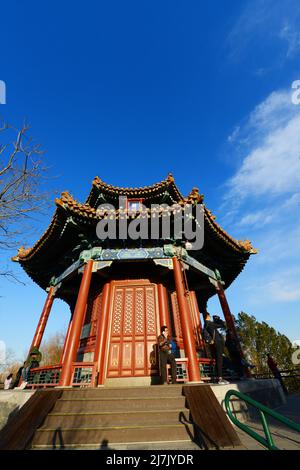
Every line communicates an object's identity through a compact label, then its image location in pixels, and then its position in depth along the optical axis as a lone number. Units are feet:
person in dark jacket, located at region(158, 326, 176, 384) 19.16
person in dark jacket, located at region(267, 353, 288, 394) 34.77
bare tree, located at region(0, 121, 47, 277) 21.08
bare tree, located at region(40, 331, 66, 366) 124.82
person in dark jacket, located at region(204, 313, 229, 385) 20.19
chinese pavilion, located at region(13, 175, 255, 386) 23.67
